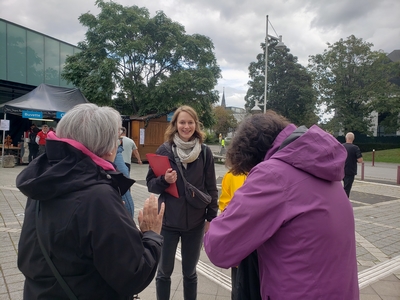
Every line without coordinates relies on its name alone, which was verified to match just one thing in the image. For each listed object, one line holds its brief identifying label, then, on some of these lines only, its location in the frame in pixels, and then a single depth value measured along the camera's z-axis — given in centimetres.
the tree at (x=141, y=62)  1753
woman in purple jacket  122
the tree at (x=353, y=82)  3334
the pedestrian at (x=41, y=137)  1255
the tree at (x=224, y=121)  5634
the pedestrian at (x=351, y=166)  787
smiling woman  257
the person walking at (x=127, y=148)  731
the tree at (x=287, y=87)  3866
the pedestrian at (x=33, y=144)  1380
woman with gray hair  122
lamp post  1770
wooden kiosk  1681
